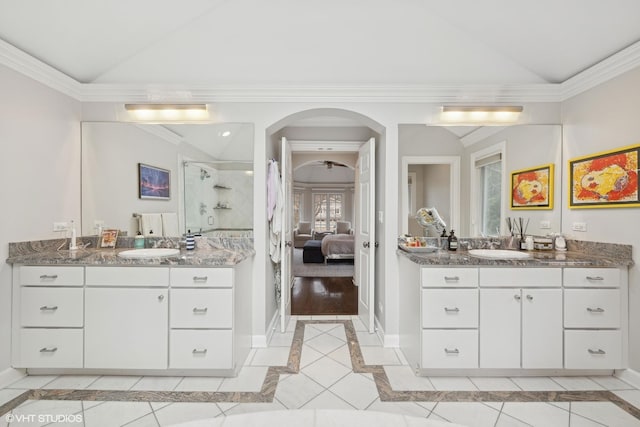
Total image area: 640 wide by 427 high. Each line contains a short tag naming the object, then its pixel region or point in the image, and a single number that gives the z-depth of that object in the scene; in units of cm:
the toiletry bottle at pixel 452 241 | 271
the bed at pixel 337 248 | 685
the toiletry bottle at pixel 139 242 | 270
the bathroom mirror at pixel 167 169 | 272
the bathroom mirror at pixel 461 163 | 271
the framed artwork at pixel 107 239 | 267
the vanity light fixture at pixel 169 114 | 268
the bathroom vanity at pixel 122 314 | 213
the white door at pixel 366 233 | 291
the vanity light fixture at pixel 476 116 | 267
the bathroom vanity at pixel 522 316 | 215
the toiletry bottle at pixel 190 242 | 264
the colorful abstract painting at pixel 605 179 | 211
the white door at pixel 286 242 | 294
